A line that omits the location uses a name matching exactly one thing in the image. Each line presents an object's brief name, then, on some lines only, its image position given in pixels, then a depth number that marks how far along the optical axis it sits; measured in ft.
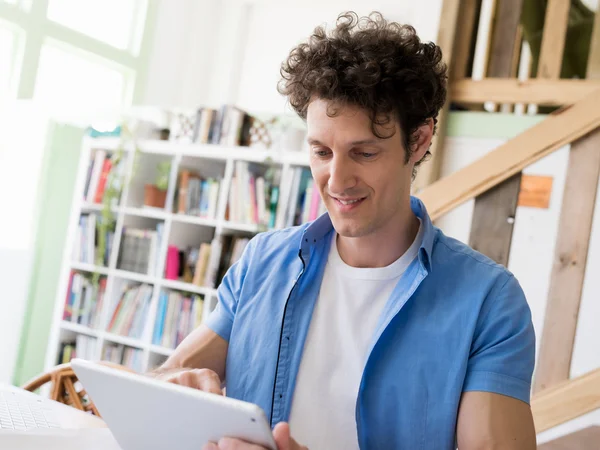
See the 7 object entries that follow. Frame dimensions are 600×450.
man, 3.92
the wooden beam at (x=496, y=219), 6.16
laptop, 4.13
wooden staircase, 5.95
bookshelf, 11.93
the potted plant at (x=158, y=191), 13.12
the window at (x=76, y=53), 14.66
